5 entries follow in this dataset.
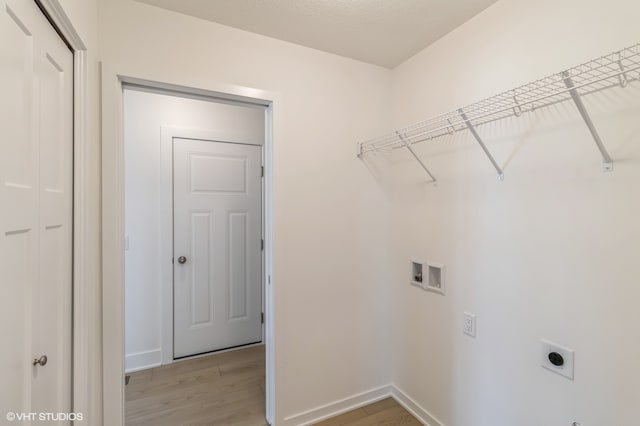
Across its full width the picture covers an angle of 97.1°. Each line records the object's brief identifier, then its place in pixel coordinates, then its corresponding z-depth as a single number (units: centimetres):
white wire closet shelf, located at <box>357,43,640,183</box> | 99
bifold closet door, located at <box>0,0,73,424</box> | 78
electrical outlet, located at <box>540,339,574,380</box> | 116
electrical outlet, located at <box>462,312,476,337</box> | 154
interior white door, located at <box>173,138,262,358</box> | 258
